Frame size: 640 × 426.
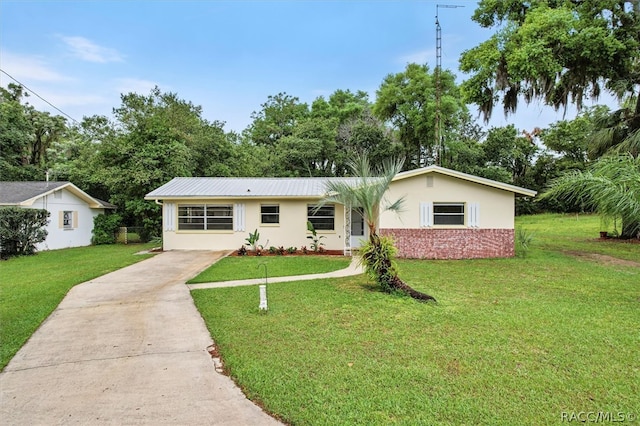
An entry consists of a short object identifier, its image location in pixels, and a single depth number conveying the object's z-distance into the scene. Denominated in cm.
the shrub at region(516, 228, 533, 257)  1252
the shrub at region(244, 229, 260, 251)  1409
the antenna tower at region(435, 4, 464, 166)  1799
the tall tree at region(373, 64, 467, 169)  2741
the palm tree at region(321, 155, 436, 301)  734
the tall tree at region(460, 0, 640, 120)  1311
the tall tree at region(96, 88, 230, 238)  1781
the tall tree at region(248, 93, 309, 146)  3862
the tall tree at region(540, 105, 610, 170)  2874
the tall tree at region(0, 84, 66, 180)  2588
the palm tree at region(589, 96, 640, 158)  1560
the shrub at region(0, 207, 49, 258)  1330
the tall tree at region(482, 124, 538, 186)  3142
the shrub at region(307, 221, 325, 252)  1444
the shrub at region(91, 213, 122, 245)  1883
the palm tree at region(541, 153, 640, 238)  624
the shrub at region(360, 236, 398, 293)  734
